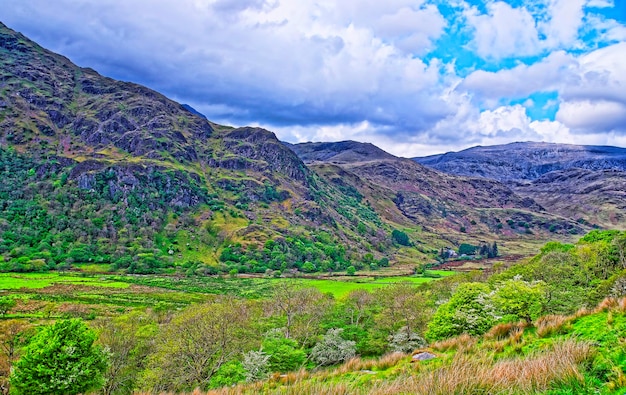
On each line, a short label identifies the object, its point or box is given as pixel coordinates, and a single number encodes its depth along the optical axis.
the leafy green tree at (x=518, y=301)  34.34
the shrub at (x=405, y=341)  42.21
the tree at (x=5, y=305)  63.36
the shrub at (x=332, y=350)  42.44
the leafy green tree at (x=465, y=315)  35.31
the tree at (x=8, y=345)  35.53
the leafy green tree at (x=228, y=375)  29.97
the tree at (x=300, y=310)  50.59
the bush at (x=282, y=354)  36.84
